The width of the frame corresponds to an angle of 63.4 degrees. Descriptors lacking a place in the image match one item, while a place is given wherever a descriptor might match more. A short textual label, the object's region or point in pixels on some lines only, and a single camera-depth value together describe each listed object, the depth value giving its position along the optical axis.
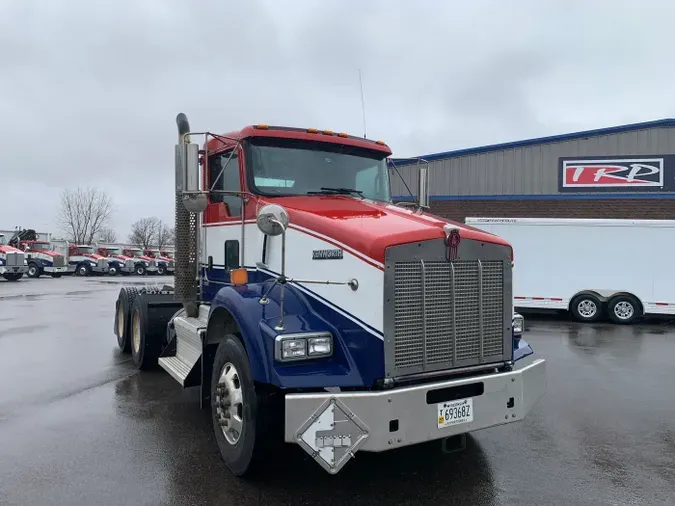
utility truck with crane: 35.97
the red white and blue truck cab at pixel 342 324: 3.52
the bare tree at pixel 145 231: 92.71
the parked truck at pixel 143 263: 44.31
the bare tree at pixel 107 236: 79.52
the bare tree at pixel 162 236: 93.69
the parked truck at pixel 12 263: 30.89
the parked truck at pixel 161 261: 46.41
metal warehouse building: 17.47
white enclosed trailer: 13.59
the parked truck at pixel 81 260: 39.69
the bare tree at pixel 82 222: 65.69
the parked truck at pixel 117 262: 42.03
